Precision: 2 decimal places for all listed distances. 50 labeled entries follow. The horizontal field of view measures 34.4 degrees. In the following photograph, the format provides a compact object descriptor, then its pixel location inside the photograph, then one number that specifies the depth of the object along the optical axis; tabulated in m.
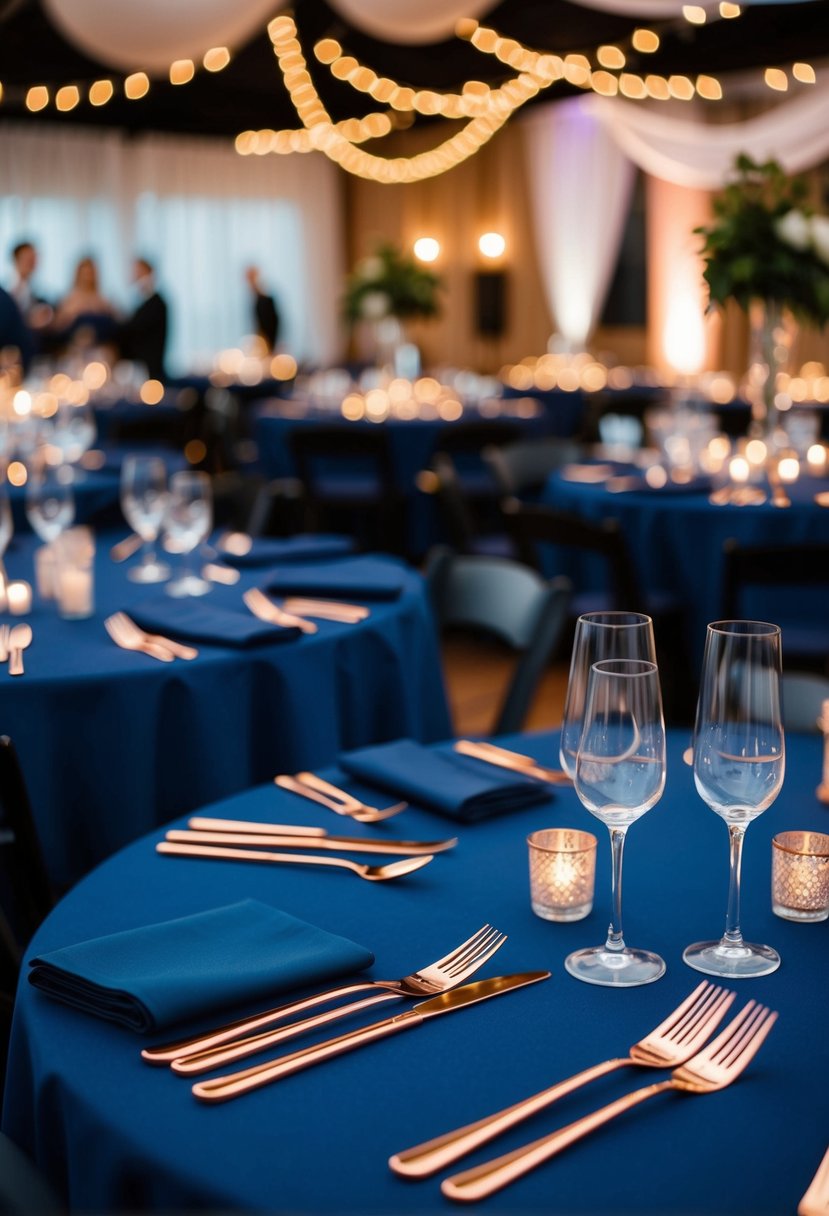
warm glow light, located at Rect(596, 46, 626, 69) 9.37
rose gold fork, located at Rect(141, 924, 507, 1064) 1.07
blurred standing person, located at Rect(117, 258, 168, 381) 10.72
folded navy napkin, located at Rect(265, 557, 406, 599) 2.84
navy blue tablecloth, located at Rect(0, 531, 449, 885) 2.29
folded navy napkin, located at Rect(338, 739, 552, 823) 1.61
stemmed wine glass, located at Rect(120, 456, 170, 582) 2.97
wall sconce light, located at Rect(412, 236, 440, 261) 12.41
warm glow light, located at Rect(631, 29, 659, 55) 9.02
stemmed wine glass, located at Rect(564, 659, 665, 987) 1.12
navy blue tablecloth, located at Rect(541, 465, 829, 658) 4.27
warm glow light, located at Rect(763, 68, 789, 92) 9.86
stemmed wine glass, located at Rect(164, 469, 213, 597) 2.94
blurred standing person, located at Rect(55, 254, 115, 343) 10.48
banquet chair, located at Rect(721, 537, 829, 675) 3.29
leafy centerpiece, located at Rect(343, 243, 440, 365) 8.97
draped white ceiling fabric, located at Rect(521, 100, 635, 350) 13.47
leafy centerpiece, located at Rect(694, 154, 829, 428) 4.48
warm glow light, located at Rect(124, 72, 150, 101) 9.63
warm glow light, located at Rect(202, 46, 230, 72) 8.31
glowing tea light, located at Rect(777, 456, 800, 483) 4.75
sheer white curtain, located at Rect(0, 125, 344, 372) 14.86
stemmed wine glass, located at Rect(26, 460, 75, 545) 2.97
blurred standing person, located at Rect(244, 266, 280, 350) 13.72
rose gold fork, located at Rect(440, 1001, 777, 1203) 0.90
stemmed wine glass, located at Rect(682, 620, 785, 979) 1.16
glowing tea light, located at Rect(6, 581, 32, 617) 2.76
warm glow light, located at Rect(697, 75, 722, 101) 10.25
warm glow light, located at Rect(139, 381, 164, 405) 9.09
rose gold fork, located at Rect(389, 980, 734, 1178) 0.92
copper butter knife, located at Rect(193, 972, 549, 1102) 1.01
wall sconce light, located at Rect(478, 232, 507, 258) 14.69
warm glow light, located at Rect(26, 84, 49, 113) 10.28
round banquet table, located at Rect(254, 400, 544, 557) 7.26
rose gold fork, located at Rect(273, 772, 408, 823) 1.60
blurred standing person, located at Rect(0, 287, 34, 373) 5.49
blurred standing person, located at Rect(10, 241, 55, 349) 8.89
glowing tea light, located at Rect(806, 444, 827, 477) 5.02
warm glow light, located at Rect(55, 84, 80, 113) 9.91
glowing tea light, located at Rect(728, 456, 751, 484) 4.71
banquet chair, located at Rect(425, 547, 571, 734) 2.70
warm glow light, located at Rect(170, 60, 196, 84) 8.19
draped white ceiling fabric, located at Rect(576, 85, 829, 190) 9.55
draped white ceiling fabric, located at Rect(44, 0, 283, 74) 5.08
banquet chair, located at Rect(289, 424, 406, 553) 6.47
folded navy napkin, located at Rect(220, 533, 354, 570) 3.20
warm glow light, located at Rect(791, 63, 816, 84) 9.39
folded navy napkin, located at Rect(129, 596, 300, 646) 2.47
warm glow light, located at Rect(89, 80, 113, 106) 9.78
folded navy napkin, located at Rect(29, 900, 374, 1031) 1.11
